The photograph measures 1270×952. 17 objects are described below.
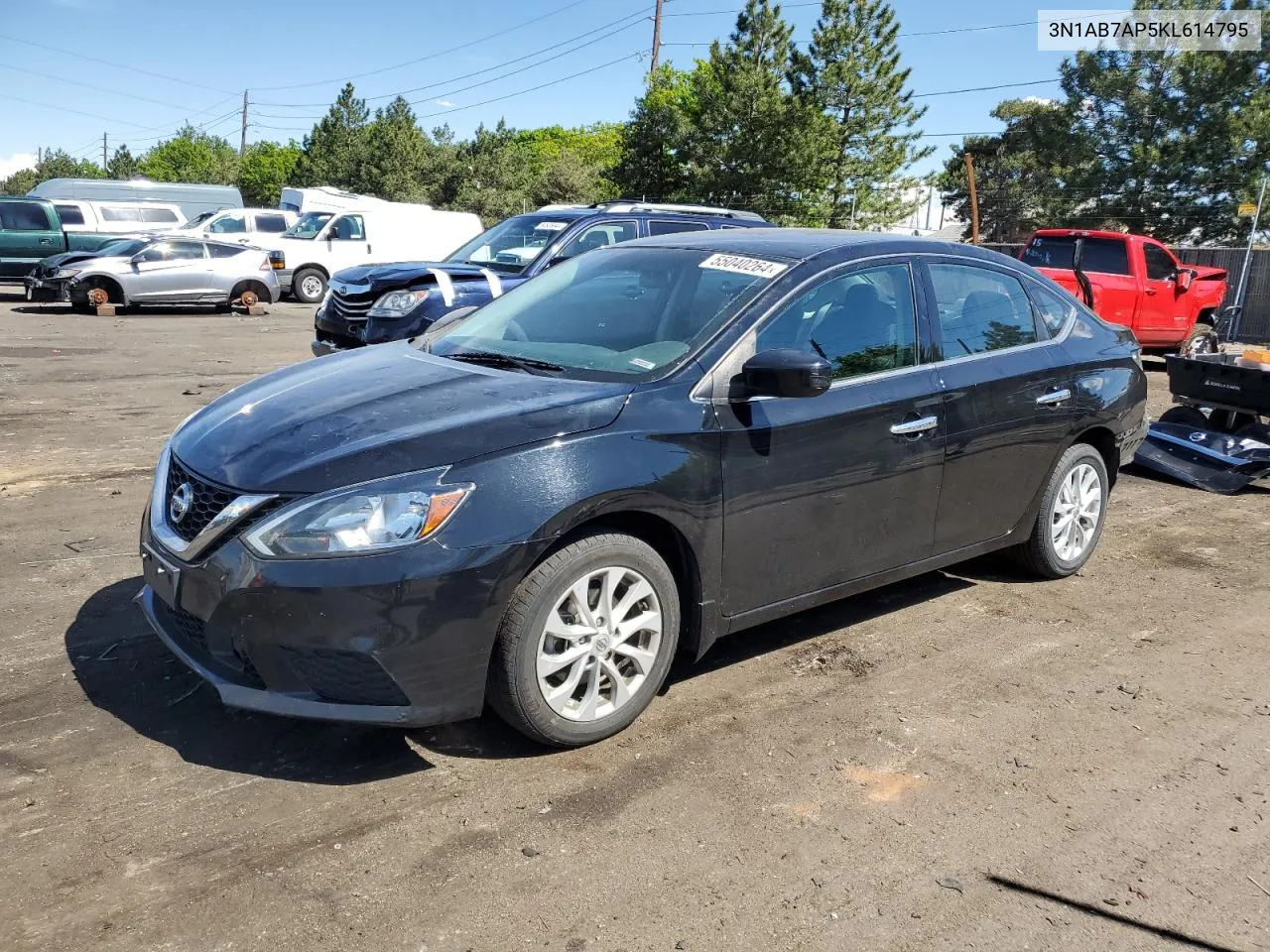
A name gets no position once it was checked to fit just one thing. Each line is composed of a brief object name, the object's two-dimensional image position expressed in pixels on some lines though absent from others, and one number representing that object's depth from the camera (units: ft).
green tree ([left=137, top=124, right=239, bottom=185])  334.44
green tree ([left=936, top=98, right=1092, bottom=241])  158.71
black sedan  10.31
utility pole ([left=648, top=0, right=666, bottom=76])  160.76
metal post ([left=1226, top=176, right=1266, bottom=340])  74.39
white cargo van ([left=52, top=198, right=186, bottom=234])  80.69
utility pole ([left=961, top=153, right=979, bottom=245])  98.08
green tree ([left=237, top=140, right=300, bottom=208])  292.18
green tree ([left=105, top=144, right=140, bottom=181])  351.25
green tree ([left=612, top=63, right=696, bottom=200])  160.76
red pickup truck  49.80
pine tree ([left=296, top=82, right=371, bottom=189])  208.85
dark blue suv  31.04
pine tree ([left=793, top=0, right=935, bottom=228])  152.97
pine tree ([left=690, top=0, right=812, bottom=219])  149.89
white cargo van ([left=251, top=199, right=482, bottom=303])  79.36
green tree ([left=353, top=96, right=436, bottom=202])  201.67
